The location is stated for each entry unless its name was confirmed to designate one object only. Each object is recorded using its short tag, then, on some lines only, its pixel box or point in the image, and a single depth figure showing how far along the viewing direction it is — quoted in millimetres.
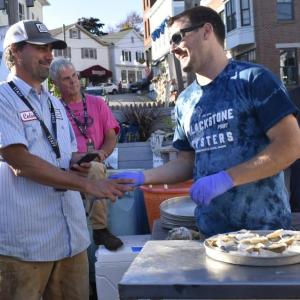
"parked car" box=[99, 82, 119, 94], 57138
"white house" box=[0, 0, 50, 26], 10659
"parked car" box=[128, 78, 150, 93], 54344
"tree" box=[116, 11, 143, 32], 92588
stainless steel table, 1668
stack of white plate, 3605
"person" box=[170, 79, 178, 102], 13517
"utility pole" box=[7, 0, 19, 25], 8570
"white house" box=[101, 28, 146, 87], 78438
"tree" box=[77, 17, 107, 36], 90050
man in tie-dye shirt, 2287
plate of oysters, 1856
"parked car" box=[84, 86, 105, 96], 43044
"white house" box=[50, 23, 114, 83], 72894
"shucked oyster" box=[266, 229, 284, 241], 2039
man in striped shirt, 2830
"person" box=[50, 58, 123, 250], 5030
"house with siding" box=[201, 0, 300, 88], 30594
